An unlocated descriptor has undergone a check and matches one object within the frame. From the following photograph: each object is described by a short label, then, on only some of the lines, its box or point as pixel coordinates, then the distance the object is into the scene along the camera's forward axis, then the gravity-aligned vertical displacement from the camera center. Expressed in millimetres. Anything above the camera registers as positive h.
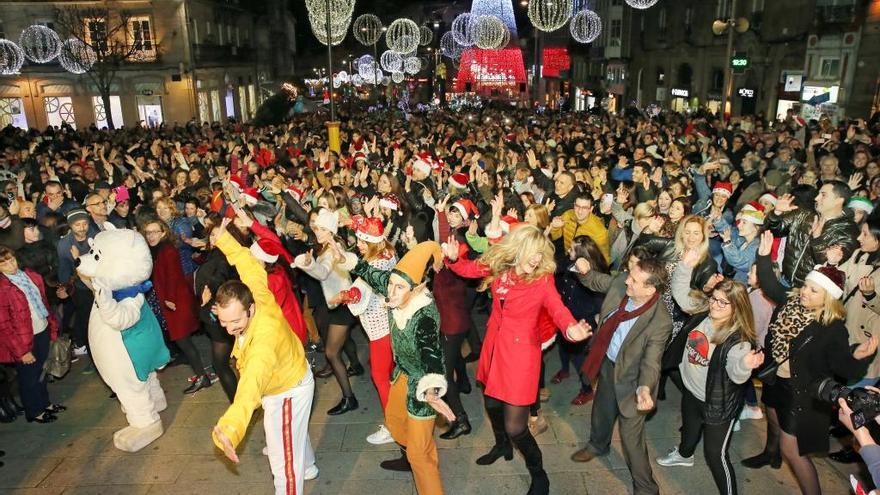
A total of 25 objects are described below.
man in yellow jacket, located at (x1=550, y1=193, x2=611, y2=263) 6183 -1393
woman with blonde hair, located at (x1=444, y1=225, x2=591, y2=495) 4035 -1521
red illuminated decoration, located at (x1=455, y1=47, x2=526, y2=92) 34188 +1264
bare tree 29188 +2886
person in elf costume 3865 -1697
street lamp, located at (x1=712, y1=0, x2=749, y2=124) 15008 +1625
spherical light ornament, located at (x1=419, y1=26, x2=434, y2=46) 31739 +3023
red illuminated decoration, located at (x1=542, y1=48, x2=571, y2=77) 45594 +2215
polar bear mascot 4719 -1929
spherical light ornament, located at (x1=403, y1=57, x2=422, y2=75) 37656 +1647
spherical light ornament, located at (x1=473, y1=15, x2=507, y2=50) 22625 +2195
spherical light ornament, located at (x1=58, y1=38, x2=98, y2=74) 26458 +1719
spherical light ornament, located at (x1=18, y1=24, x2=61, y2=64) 21953 +1981
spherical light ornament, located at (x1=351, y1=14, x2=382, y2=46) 22266 +2282
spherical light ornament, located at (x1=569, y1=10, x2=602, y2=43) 23484 +2545
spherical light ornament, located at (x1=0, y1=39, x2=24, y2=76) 21859 +1305
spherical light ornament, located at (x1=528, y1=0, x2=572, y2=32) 17141 +2155
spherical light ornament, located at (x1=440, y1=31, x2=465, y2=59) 38688 +2871
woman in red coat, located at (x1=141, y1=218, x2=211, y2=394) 5820 -1881
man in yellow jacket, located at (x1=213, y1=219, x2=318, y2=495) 3578 -1680
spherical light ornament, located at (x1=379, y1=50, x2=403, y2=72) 34906 +1779
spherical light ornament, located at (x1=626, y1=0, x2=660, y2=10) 15888 +2257
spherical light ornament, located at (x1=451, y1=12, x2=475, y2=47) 25216 +2610
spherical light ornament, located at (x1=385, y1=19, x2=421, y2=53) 22641 +1998
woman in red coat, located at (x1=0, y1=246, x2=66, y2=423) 5188 -2065
